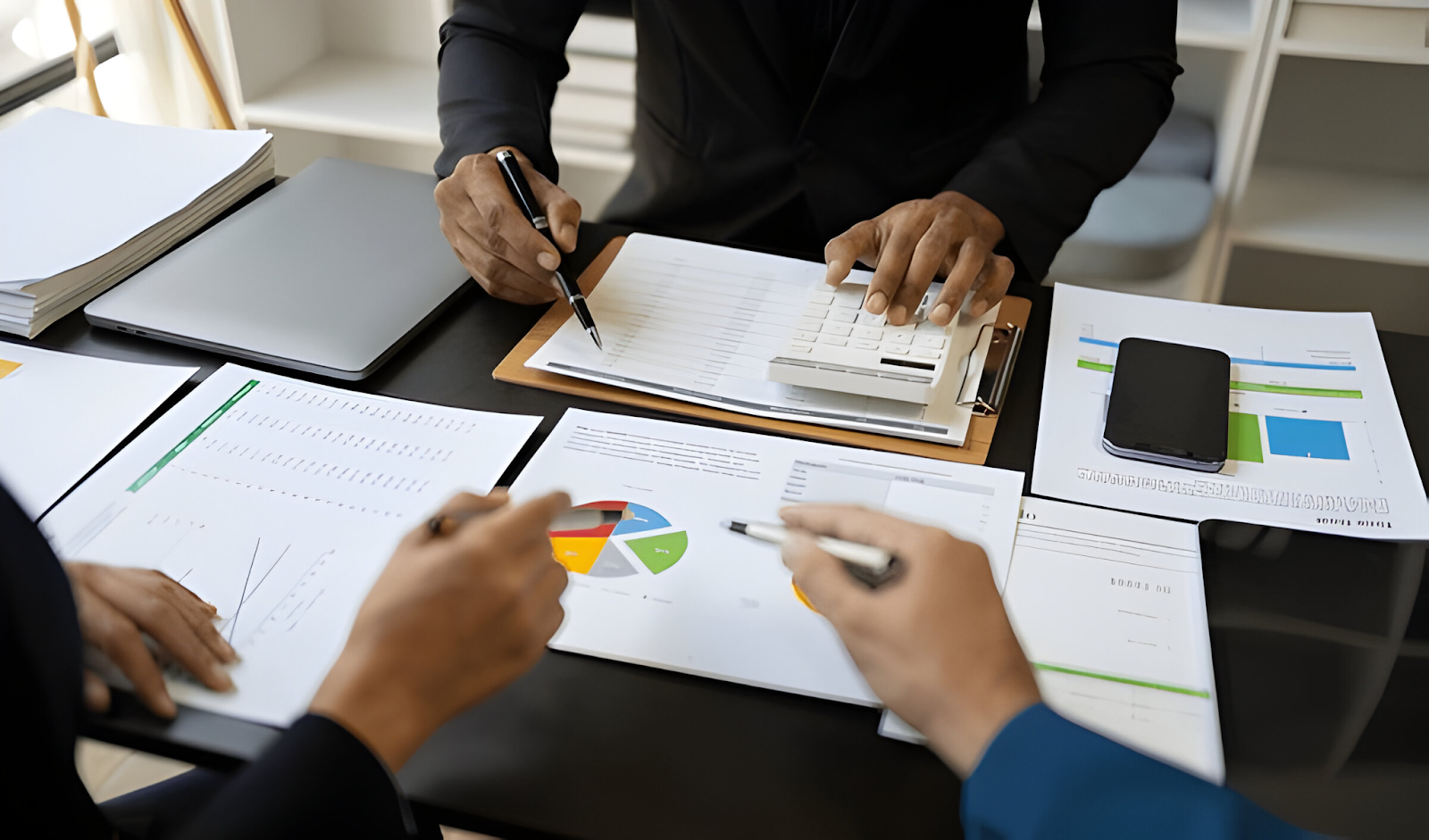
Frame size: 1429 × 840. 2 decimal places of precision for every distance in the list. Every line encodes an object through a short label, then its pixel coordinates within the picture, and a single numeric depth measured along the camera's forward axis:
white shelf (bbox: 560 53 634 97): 2.46
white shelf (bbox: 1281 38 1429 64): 1.80
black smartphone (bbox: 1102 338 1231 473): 0.84
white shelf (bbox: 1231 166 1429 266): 1.96
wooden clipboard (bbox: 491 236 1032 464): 0.86
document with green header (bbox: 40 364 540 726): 0.67
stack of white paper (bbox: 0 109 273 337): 0.99
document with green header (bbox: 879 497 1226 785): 0.62
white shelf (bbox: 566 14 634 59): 2.44
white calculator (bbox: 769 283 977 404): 0.87
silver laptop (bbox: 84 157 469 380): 0.95
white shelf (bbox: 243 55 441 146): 2.33
